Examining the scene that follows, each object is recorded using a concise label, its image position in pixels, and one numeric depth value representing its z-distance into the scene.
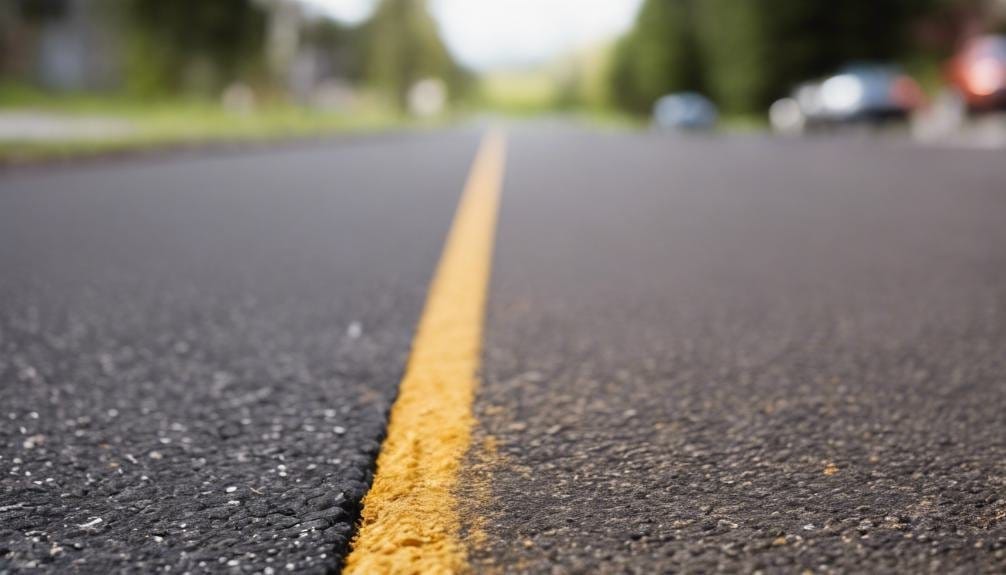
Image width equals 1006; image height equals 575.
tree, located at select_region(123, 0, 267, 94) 37.72
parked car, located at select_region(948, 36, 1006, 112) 15.53
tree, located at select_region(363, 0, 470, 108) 52.69
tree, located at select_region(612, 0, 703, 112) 50.69
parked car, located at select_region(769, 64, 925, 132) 19.34
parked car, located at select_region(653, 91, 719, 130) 31.05
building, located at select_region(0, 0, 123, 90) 37.22
